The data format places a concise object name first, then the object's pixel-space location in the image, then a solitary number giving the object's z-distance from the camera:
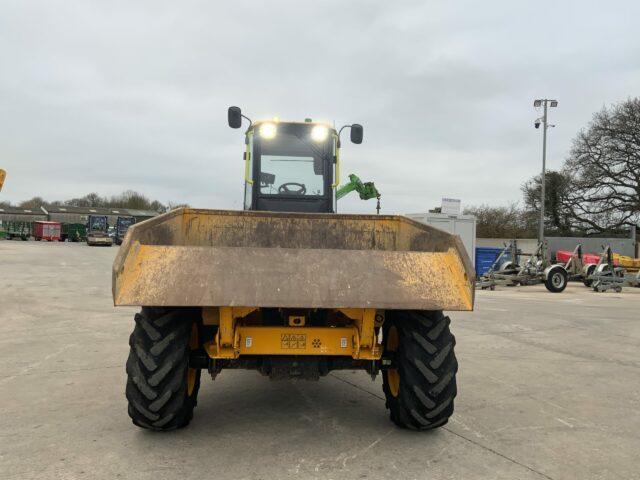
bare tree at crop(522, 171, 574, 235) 38.62
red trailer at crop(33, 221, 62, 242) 60.09
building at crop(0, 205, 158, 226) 76.62
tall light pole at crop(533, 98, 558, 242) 29.28
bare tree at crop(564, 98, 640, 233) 33.78
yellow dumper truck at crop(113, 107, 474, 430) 3.25
